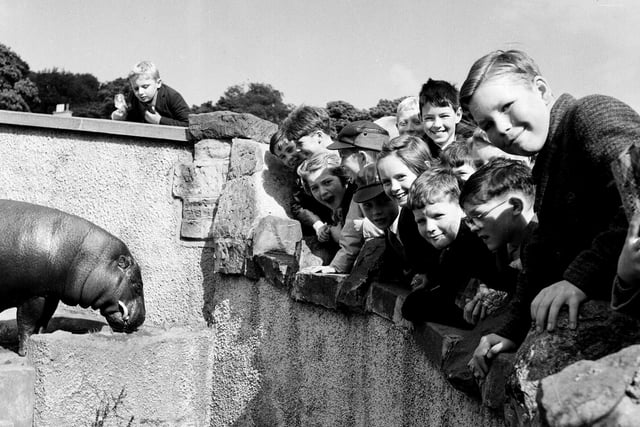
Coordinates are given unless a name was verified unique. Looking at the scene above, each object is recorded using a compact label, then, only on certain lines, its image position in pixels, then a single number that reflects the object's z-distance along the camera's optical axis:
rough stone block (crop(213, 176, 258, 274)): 5.80
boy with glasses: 2.54
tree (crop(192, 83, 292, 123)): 26.27
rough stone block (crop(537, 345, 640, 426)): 1.31
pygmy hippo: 5.48
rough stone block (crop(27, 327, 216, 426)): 5.41
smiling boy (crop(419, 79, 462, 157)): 3.95
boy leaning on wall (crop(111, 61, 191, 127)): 6.68
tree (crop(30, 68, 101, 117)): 27.42
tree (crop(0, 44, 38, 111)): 22.03
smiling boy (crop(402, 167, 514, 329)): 2.95
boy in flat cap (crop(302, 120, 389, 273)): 4.23
